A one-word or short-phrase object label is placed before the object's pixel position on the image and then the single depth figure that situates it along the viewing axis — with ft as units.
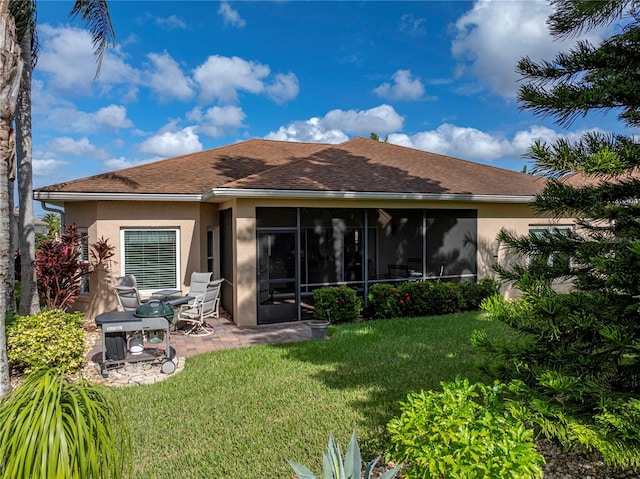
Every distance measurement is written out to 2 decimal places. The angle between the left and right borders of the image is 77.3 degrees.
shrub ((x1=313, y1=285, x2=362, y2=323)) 36.65
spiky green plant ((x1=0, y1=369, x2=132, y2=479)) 7.09
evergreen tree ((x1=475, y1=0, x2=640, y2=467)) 11.49
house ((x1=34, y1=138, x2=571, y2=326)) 36.60
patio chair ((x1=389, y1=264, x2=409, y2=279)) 44.88
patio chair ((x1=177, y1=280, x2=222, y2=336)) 34.01
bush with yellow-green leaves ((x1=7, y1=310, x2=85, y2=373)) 22.43
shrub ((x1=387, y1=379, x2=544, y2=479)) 9.43
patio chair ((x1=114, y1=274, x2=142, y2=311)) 34.81
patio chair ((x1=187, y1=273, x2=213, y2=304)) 37.24
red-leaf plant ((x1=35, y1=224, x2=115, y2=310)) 34.96
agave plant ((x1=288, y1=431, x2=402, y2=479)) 9.44
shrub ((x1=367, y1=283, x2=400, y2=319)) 38.68
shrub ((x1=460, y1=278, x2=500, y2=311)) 42.42
